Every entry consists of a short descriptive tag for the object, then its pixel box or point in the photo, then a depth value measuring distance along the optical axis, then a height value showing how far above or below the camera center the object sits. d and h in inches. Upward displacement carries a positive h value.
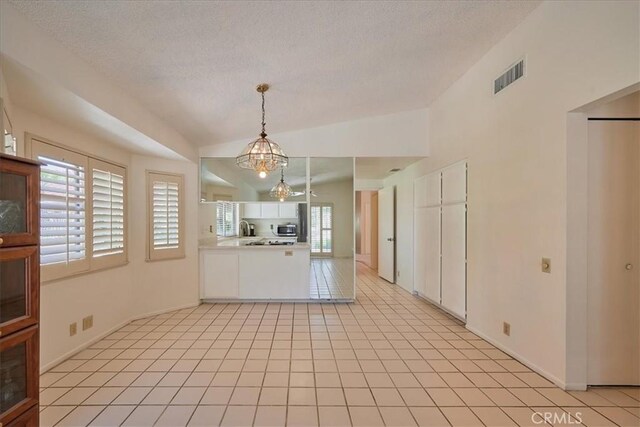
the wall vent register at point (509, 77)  105.8 +52.7
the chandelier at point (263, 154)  122.3 +25.0
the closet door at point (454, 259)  142.7 -23.6
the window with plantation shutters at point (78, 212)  103.6 +0.4
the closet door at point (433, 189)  166.2 +14.3
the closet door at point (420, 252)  184.4 -25.4
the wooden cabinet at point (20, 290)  59.8 -16.4
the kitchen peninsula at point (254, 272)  181.0 -36.8
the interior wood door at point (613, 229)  89.3 -4.8
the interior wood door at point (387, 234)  235.1 -17.5
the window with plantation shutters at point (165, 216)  157.9 -1.6
